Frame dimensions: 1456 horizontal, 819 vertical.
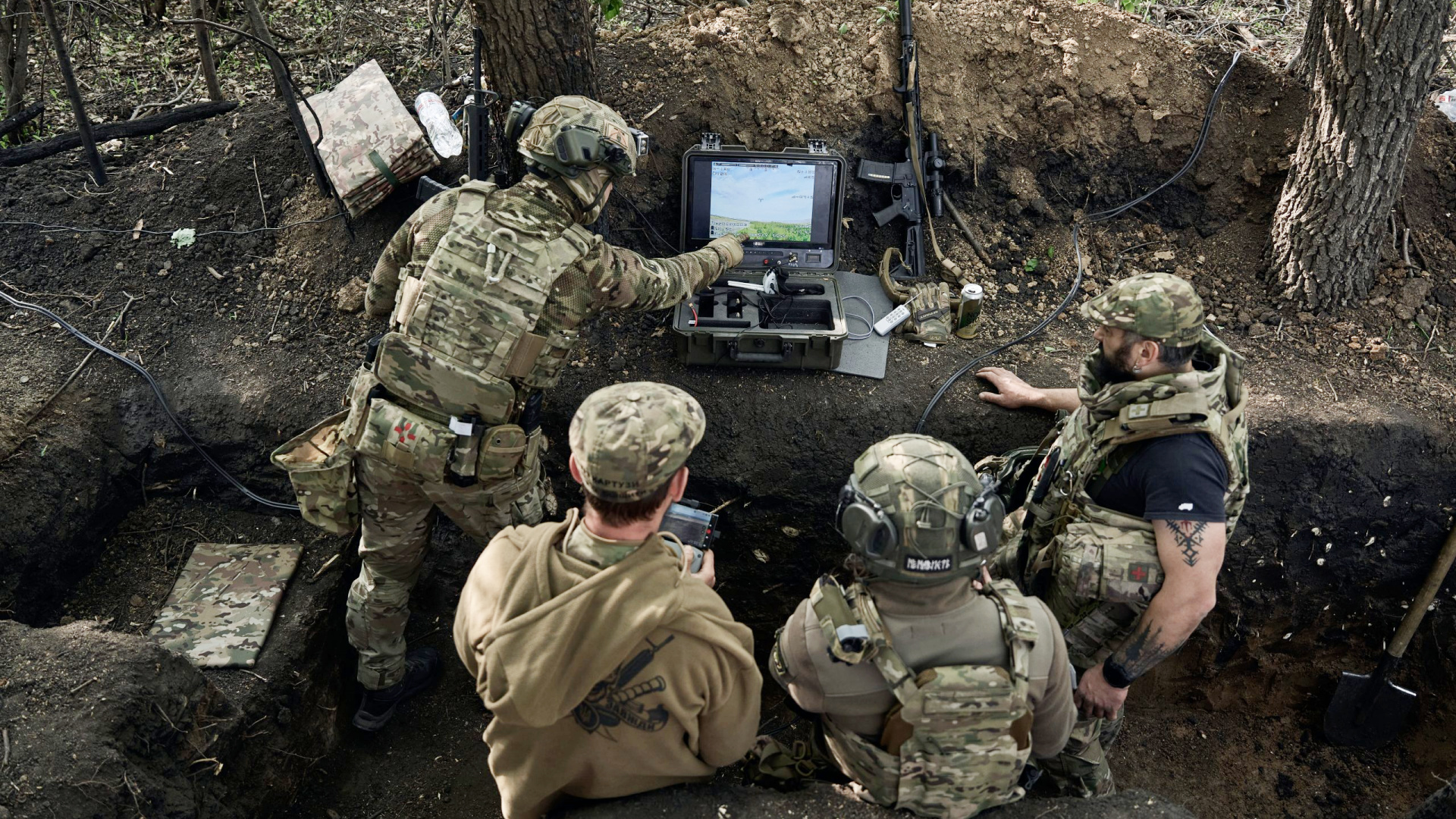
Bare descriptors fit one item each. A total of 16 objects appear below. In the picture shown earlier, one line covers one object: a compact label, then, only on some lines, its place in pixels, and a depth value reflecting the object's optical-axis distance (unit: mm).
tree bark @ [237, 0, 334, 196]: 4859
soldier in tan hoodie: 2240
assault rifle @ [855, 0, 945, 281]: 5352
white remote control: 5020
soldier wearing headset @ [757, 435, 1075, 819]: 2484
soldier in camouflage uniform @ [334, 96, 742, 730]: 3527
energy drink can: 4941
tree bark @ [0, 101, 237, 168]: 5609
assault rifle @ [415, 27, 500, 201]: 4328
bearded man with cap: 3193
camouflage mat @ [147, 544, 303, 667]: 4082
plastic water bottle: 4637
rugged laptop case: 4625
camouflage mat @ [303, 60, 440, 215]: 4973
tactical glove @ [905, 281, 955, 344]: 5098
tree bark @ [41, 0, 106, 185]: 4914
